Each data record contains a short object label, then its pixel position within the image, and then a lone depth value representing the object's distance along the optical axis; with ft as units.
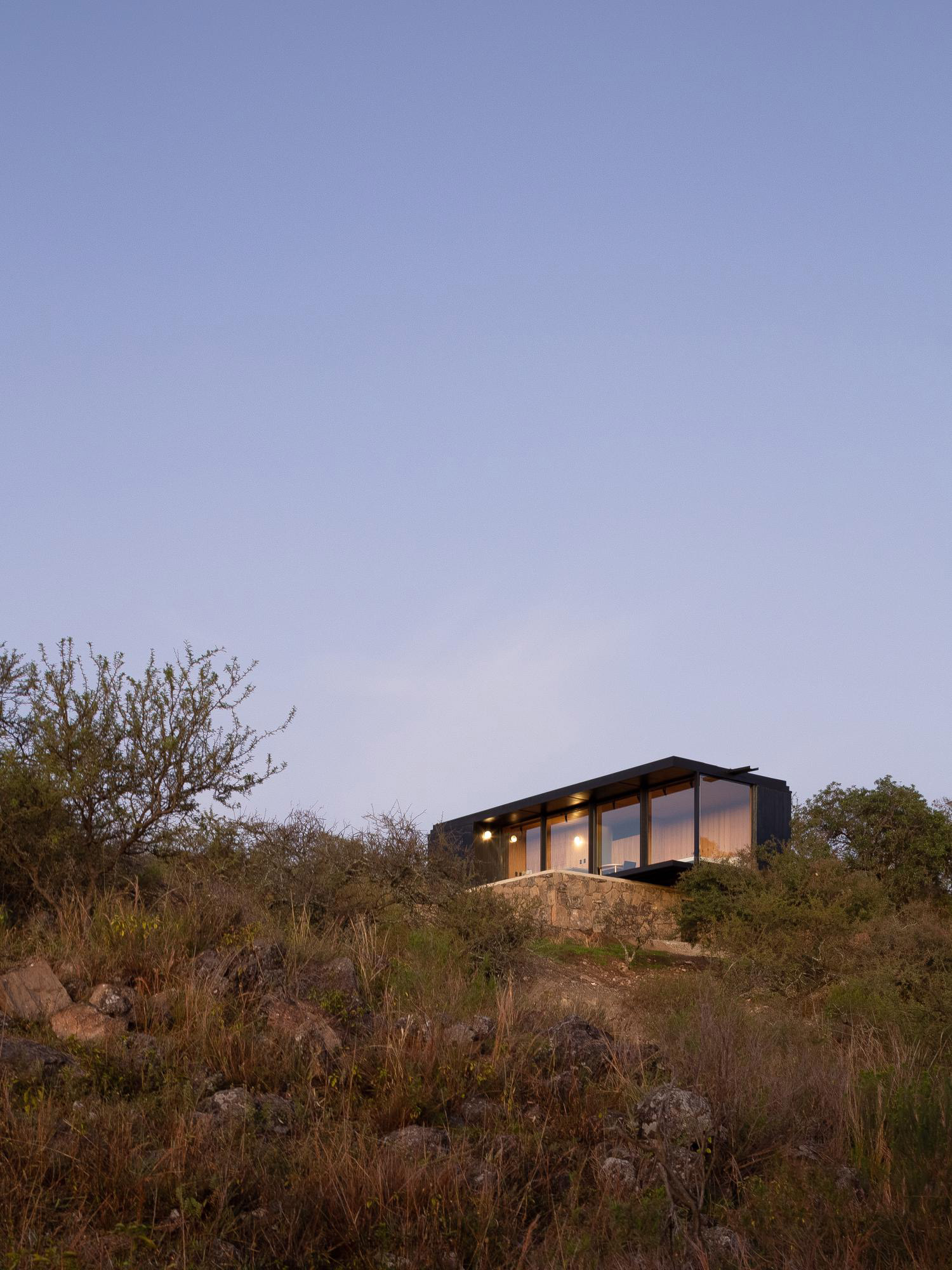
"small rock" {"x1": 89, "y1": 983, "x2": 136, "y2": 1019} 22.41
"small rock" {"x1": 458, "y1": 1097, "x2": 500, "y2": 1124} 20.16
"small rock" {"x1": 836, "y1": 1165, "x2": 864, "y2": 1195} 16.84
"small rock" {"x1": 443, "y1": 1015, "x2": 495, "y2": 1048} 22.63
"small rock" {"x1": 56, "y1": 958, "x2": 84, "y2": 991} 23.45
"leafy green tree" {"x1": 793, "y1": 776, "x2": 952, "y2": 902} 79.61
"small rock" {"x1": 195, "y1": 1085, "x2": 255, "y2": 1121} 18.40
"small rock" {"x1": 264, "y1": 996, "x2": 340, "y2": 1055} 21.99
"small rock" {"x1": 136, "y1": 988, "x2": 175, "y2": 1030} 22.32
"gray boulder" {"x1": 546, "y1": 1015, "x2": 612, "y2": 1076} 23.04
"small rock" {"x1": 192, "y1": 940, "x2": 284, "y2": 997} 24.00
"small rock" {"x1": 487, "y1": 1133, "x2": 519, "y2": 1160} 18.15
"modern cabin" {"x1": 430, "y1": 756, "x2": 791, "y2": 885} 81.56
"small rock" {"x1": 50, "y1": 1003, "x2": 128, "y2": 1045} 21.36
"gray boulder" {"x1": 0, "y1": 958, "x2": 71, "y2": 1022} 22.03
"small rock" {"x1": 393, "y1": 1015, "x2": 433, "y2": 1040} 22.53
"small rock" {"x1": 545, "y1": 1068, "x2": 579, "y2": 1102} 21.59
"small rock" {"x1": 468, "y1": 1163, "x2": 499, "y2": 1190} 16.69
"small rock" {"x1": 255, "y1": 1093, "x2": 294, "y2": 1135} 18.39
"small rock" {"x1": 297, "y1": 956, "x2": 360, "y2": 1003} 25.17
